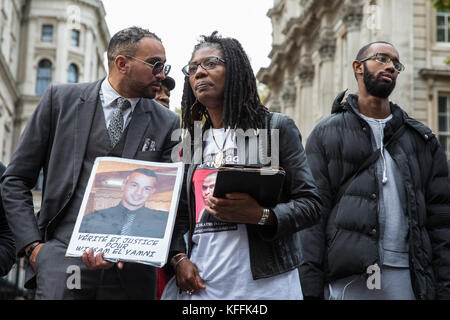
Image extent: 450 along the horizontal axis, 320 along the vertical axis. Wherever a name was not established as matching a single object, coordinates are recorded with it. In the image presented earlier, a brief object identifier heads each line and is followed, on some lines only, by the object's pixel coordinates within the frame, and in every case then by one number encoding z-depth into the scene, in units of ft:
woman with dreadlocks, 13.58
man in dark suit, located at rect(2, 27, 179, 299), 13.92
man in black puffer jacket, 16.87
